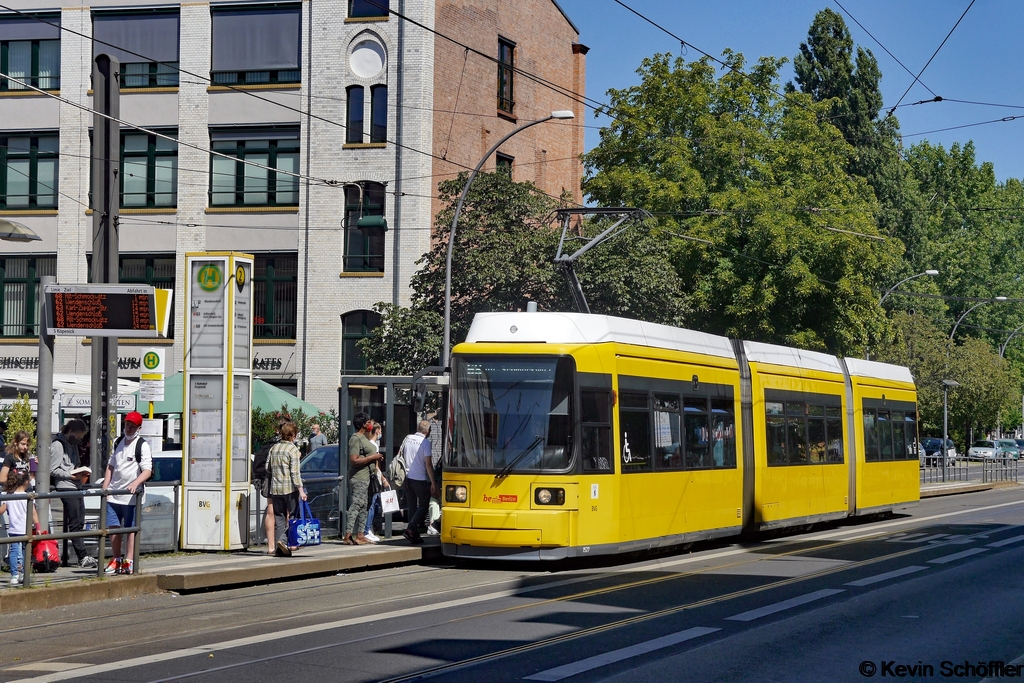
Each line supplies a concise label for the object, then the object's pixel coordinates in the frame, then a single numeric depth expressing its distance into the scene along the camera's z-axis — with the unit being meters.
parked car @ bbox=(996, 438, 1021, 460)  78.32
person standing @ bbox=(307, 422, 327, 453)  28.05
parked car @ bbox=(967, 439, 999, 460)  73.06
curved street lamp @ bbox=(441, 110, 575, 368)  25.48
